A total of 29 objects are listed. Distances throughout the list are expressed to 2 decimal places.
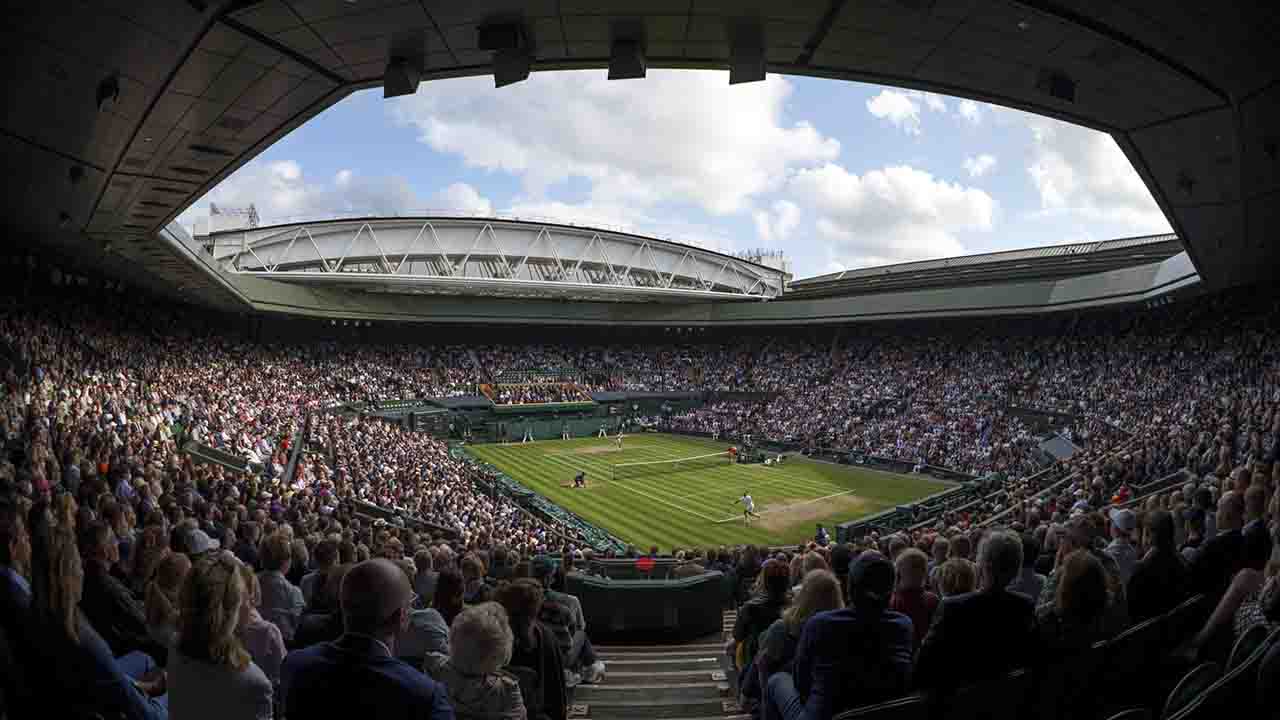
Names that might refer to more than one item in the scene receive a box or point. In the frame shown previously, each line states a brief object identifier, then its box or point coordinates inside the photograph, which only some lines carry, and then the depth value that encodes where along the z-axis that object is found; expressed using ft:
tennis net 105.29
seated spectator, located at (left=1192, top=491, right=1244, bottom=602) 15.24
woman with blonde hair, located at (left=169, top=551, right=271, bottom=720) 8.80
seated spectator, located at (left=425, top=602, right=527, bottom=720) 9.68
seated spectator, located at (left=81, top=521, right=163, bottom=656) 12.69
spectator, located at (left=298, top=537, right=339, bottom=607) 17.78
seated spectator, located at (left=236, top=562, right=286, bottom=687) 12.85
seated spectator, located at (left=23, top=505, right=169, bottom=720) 9.48
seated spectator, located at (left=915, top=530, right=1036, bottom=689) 10.82
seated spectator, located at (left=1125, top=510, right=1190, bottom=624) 15.16
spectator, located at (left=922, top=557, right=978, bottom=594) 14.58
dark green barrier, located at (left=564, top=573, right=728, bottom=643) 33.17
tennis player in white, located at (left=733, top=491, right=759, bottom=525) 77.77
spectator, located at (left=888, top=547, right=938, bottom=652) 15.12
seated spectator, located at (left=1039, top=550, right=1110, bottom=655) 11.60
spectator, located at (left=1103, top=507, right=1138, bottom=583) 23.21
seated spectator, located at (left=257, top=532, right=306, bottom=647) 17.47
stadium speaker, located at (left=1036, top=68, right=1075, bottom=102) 24.63
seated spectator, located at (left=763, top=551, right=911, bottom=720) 11.16
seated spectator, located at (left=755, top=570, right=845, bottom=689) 13.57
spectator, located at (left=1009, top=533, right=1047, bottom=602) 18.55
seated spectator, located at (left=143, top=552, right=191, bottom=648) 13.43
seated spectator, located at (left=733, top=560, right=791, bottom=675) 17.74
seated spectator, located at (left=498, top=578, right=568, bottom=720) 12.12
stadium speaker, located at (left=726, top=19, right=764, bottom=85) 22.11
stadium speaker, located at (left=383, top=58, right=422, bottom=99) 24.49
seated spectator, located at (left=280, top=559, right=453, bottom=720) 7.48
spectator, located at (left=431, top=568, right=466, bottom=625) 14.35
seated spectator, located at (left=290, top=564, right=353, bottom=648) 12.93
